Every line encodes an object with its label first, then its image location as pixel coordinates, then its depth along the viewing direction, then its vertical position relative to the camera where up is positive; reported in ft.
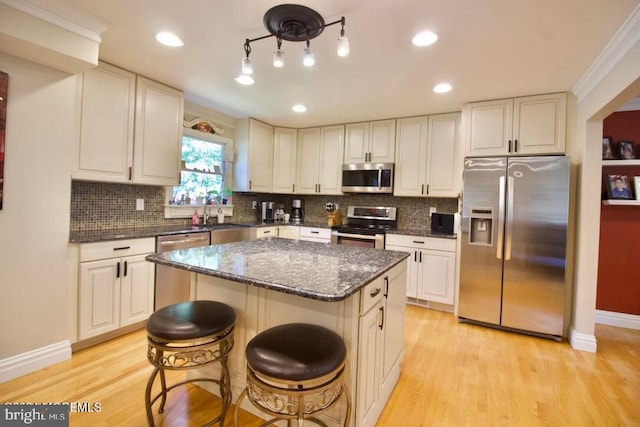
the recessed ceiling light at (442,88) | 9.23 +4.01
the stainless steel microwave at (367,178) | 12.90 +1.54
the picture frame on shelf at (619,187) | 9.93 +1.16
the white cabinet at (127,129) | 8.13 +2.22
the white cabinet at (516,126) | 9.45 +3.06
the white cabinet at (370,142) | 13.07 +3.17
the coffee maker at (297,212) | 16.09 -0.14
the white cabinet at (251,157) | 13.53 +2.34
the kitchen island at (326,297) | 4.55 -1.56
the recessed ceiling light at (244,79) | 9.06 +3.94
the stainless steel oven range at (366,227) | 12.31 -0.68
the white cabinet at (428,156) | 11.78 +2.37
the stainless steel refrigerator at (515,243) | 8.91 -0.78
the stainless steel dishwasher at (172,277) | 9.14 -2.29
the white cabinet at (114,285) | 7.63 -2.26
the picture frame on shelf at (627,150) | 9.98 +2.41
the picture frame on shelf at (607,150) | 10.16 +2.42
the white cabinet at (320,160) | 14.37 +2.48
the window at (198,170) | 11.73 +1.49
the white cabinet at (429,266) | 11.04 -1.93
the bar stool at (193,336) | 4.58 -2.02
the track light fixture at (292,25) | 5.50 +3.65
